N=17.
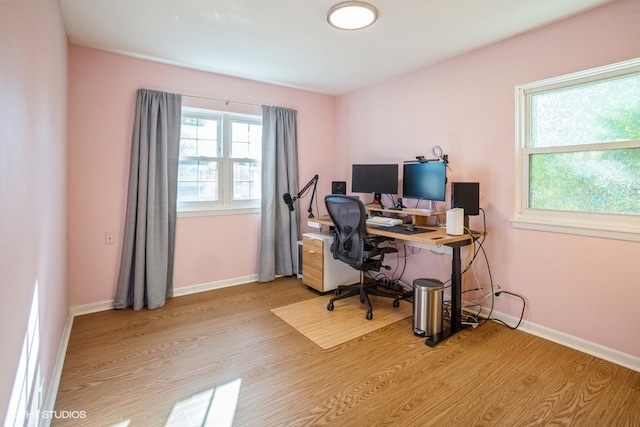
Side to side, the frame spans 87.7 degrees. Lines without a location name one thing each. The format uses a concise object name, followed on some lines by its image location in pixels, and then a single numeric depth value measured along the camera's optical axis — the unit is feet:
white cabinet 11.35
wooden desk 8.19
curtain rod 11.22
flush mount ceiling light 7.01
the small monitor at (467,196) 8.80
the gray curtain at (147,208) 10.03
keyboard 10.32
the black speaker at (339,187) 12.69
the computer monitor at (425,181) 9.62
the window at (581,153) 7.05
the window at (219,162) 11.45
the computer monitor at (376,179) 11.28
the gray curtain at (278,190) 12.59
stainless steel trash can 8.29
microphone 12.65
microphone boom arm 13.18
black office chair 9.39
